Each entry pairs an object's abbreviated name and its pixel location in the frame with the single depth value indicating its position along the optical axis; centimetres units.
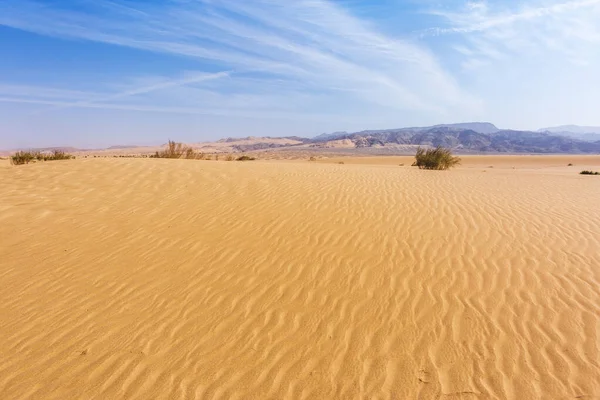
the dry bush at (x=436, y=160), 2012
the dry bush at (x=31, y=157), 1538
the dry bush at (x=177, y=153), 1969
